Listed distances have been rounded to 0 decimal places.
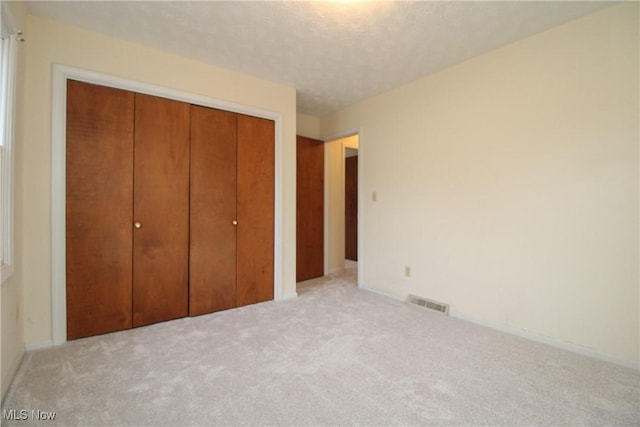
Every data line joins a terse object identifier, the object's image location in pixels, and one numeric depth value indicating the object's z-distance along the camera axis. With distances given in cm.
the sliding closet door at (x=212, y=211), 276
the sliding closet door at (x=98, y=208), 223
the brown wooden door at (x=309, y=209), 411
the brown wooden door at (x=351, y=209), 591
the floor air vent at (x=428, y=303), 290
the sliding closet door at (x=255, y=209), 304
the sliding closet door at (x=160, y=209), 249
